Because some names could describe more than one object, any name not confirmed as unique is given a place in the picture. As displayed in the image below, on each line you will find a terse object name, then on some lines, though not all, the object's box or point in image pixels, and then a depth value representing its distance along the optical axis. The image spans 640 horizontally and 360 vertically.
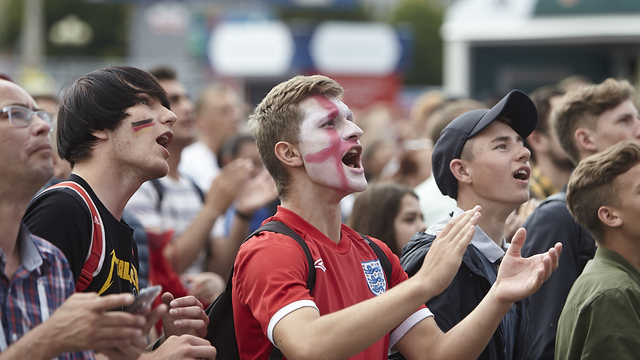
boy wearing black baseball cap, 6.20
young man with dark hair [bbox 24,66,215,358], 5.29
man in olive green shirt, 6.05
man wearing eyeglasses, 3.96
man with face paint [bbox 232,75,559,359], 4.69
